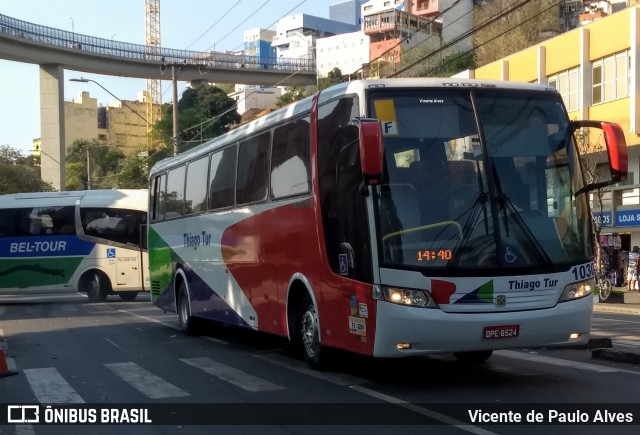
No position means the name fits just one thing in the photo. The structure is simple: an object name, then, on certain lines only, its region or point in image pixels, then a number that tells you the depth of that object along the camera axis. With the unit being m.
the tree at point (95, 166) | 90.94
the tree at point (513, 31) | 61.03
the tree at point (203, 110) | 81.94
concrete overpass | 57.84
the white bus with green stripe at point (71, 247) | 30.17
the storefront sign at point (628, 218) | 34.16
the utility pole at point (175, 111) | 35.81
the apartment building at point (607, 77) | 30.92
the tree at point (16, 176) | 55.69
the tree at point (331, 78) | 82.13
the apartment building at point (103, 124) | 114.88
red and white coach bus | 8.91
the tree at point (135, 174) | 69.44
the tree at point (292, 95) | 85.13
